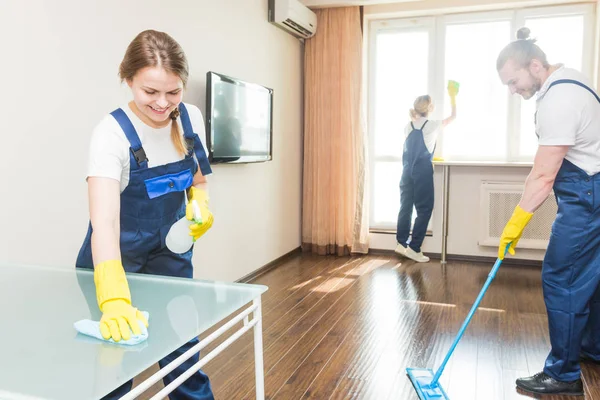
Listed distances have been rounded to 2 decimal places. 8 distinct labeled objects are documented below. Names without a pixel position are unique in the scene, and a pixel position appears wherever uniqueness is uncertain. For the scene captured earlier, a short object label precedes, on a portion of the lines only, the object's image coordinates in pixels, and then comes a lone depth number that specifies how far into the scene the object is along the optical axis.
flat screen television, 2.99
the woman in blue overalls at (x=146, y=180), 1.19
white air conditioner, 3.92
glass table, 0.81
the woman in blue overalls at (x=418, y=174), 4.25
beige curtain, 4.54
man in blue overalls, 1.87
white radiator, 4.16
